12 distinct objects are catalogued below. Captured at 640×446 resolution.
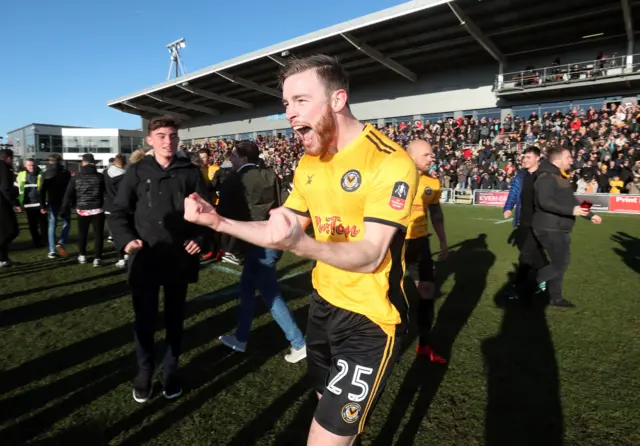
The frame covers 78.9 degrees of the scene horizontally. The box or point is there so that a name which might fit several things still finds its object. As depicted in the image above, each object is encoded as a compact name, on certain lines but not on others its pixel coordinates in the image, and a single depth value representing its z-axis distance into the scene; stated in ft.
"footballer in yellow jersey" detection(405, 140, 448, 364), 12.80
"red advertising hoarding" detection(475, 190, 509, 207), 66.80
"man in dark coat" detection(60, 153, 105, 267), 23.58
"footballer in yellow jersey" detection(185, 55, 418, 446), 5.29
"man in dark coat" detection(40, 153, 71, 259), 26.91
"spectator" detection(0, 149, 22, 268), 20.13
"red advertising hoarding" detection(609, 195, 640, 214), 54.54
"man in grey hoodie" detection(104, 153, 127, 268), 22.43
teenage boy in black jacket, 9.80
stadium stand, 73.10
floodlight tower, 182.39
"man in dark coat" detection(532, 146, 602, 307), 16.43
